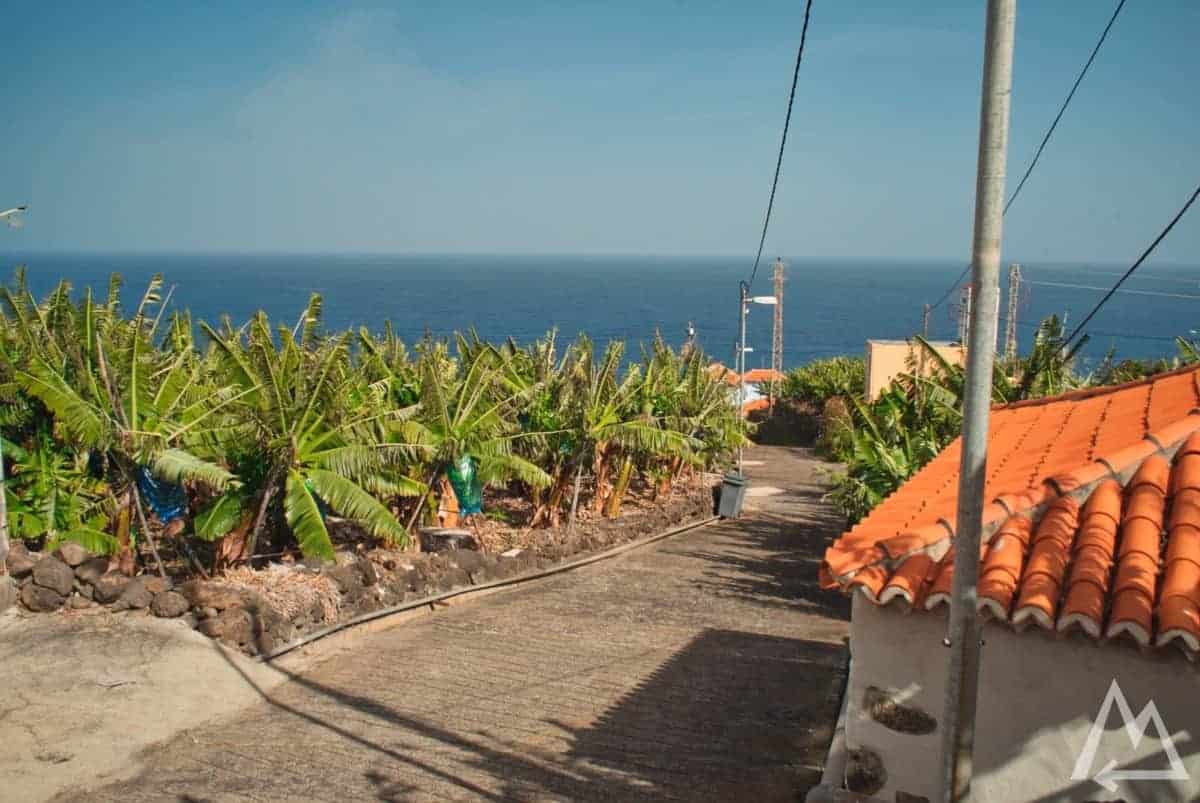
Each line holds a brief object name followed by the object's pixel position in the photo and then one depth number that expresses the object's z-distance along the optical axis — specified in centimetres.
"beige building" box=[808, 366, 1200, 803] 509
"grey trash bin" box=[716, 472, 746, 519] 2398
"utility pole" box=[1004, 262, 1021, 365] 4575
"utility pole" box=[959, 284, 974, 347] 3263
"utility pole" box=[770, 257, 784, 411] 4674
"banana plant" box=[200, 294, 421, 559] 1323
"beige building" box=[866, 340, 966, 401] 3384
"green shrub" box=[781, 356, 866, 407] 3732
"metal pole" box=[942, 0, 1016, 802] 385
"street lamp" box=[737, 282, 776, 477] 2555
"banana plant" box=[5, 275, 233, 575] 1227
